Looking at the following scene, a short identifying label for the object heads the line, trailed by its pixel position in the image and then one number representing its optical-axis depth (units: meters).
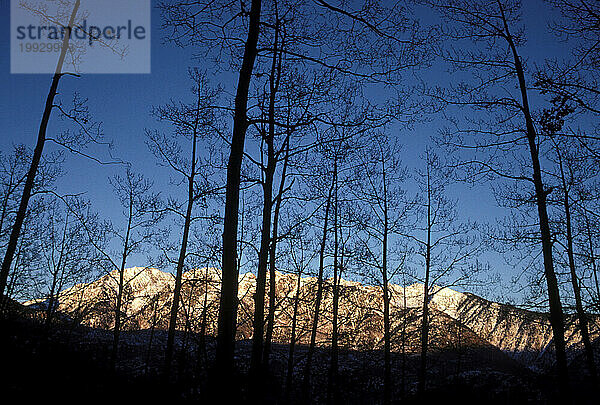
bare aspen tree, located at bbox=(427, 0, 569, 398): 8.27
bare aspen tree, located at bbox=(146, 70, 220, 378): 12.41
